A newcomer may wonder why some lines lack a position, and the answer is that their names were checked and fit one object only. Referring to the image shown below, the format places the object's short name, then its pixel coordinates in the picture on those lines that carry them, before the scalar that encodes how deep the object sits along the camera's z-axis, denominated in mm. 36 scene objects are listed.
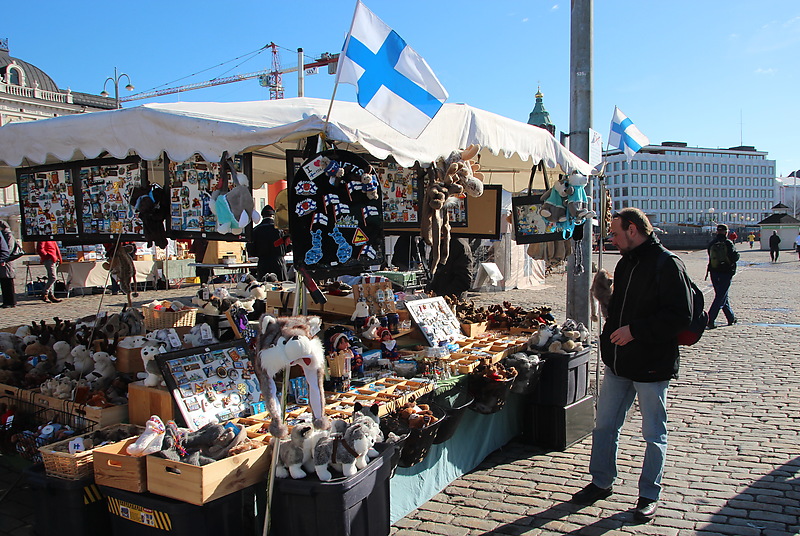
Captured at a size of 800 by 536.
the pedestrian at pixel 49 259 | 13742
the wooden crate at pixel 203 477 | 2760
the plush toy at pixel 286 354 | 2947
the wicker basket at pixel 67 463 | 3166
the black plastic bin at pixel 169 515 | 2803
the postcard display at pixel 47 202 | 5133
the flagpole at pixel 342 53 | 3109
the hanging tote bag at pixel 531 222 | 6707
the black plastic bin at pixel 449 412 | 3986
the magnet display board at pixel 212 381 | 3632
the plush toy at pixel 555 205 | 6305
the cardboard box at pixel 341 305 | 5719
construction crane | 79438
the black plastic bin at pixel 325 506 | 2818
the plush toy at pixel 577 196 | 6157
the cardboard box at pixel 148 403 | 3664
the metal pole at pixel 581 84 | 7152
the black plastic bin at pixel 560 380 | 5215
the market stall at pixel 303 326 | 2996
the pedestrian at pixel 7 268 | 12148
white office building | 108250
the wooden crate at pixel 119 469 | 2955
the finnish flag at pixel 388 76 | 3193
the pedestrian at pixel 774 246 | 30969
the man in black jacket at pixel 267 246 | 8344
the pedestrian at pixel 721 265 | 10277
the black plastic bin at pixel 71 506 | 3160
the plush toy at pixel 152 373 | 3801
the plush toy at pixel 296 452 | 2936
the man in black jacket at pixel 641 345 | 3775
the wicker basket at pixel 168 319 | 5410
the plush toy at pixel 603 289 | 4988
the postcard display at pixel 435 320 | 5426
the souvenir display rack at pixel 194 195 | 4402
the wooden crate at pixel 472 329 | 6031
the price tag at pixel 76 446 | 3347
